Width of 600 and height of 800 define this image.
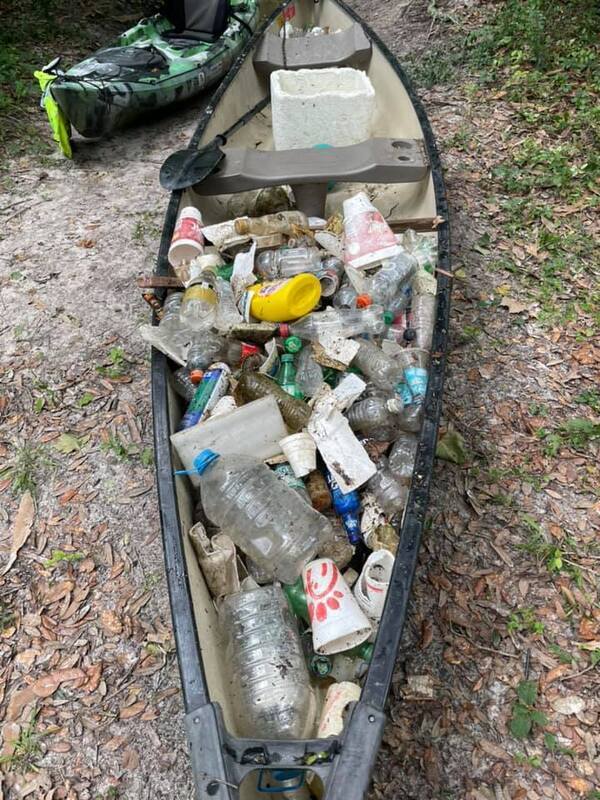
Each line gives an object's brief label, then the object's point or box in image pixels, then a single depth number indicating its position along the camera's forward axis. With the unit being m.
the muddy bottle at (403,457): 2.33
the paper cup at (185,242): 3.06
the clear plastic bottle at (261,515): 2.13
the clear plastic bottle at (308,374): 2.58
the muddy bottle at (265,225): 3.14
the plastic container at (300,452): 2.25
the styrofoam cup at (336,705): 1.65
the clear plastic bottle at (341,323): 2.65
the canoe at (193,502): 1.45
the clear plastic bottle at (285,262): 2.96
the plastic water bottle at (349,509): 2.21
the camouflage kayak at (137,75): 5.00
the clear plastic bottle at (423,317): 2.75
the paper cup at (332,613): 1.86
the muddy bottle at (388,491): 2.25
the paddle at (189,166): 3.32
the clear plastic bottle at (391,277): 2.85
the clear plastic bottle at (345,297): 2.82
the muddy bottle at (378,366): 2.59
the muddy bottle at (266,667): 1.76
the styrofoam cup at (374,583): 1.96
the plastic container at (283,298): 2.56
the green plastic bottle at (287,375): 2.56
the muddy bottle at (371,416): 2.46
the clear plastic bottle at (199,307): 2.67
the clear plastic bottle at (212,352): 2.53
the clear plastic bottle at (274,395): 2.43
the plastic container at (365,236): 2.99
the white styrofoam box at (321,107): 3.89
